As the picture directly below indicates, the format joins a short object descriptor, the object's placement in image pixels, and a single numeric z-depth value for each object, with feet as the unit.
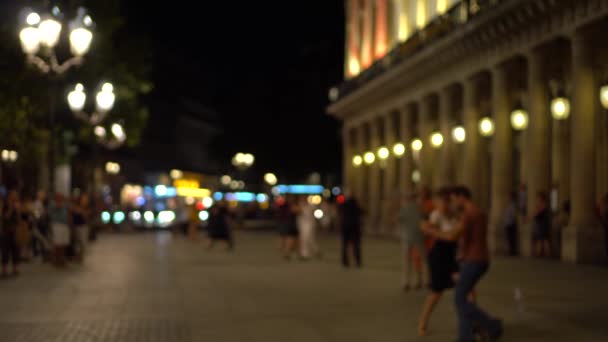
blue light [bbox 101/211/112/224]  176.65
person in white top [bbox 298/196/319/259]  91.79
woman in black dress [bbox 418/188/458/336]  40.73
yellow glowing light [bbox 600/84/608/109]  76.84
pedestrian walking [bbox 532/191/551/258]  84.23
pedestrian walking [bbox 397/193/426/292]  59.06
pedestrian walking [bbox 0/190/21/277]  69.87
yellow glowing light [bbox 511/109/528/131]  97.76
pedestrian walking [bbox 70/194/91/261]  85.20
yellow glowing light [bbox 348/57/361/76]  177.17
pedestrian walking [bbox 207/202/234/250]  109.60
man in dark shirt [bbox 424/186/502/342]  37.19
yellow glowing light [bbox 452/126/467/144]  113.29
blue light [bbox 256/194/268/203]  255.39
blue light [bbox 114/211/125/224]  178.15
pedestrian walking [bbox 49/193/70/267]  79.97
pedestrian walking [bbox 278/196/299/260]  93.41
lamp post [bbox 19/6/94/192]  80.79
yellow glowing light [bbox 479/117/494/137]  105.91
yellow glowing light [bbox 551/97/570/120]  90.27
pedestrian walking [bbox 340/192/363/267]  79.41
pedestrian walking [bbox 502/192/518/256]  91.40
